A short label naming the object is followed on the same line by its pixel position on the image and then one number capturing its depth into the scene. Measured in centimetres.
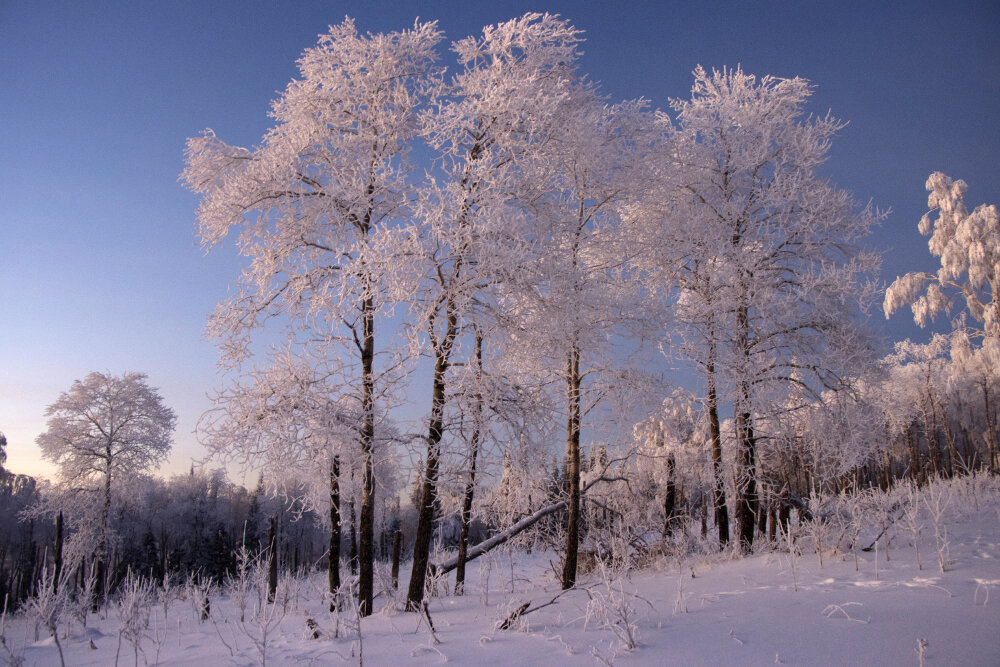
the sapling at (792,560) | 585
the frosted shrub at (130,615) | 561
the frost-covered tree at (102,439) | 2064
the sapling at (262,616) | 455
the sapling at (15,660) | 569
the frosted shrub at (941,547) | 577
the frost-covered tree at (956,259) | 1606
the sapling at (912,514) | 604
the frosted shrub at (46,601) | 634
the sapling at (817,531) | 681
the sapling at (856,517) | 684
